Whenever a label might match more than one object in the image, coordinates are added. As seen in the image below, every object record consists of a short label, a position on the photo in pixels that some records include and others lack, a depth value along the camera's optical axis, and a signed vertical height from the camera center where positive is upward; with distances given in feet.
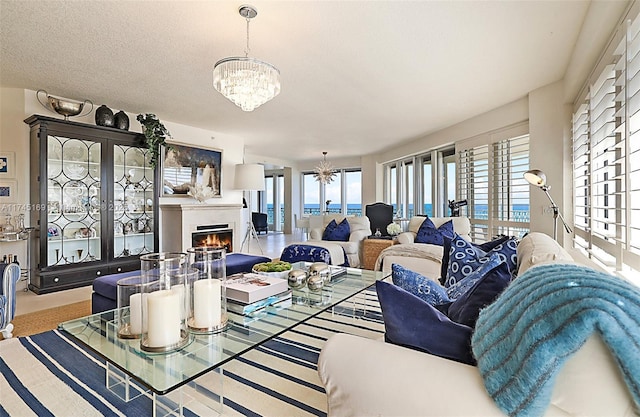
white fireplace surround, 16.31 -0.64
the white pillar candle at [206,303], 4.69 -1.44
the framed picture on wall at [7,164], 12.13 +1.78
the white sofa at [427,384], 2.09 -1.44
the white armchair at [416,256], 11.64 -1.89
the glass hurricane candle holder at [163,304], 4.10 -1.25
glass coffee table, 3.86 -1.97
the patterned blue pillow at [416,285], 5.06 -1.27
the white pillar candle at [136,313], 4.56 -1.55
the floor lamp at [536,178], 8.19 +0.76
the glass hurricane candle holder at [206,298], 4.72 -1.38
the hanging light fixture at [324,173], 27.38 +3.02
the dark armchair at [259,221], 34.32 -1.39
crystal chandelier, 7.95 +3.33
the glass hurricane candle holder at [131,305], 4.62 -1.45
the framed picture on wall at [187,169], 17.02 +2.29
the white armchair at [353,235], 15.75 -1.49
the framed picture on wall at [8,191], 12.08 +0.74
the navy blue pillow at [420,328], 3.04 -1.23
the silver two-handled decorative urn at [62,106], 12.34 +4.17
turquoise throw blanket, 2.01 -0.87
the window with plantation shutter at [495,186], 13.75 +1.02
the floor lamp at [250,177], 19.49 +1.97
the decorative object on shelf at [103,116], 13.72 +4.07
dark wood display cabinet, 12.23 +0.31
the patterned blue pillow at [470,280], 5.25 -1.25
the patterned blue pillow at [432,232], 13.46 -1.11
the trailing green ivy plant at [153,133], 14.76 +3.60
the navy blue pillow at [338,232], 16.60 -1.30
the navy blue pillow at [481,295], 3.54 -1.03
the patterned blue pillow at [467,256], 6.18 -1.04
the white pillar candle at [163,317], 4.07 -1.43
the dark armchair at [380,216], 21.67 -0.60
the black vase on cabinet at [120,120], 14.39 +4.08
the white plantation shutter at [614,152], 5.53 +1.18
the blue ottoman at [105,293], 8.00 -2.18
